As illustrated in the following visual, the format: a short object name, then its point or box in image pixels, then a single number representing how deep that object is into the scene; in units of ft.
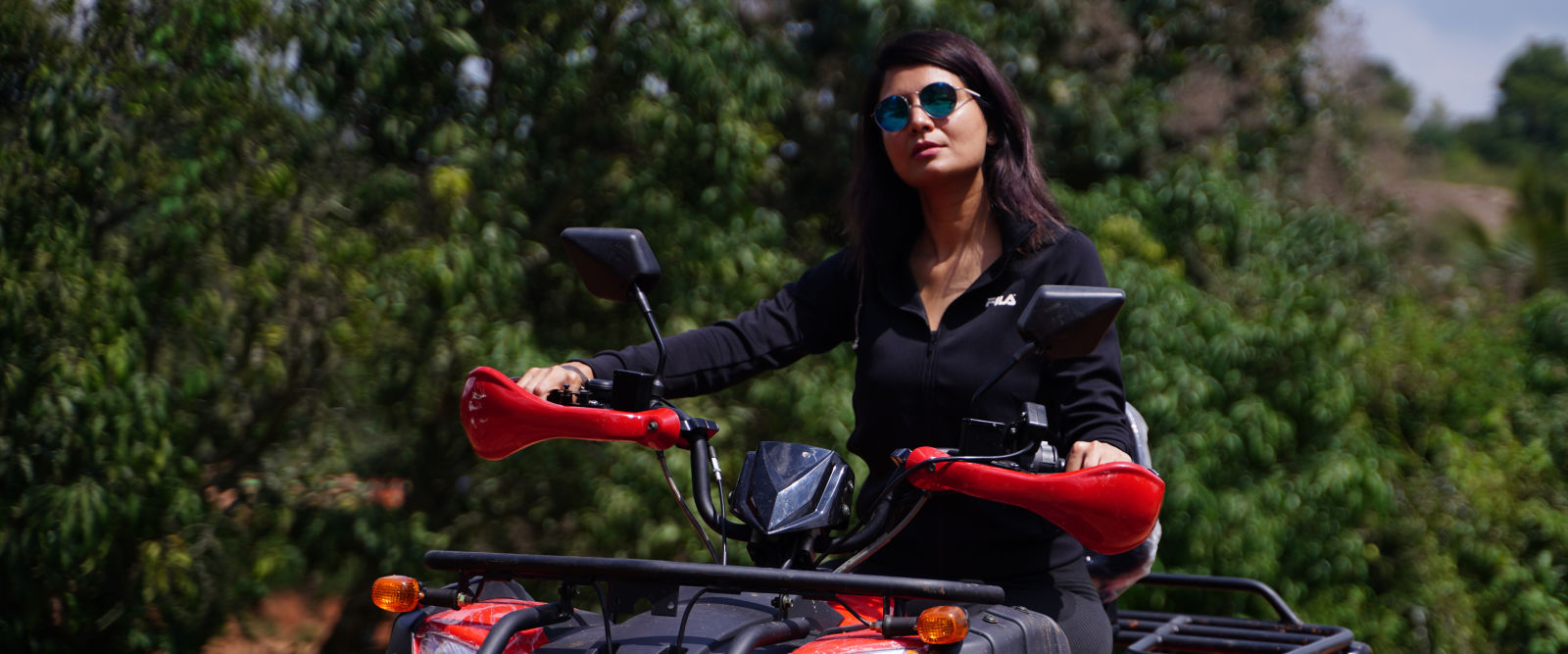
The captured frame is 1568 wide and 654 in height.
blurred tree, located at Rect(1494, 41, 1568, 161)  165.07
